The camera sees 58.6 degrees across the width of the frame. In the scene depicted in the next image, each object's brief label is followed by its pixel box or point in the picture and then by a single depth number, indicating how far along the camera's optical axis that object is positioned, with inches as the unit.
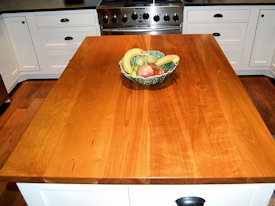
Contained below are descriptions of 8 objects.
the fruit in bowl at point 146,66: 44.3
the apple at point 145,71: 44.1
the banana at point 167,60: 47.3
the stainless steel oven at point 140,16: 98.9
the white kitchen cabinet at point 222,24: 102.2
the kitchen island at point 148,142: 30.1
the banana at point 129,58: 45.8
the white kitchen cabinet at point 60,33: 105.7
